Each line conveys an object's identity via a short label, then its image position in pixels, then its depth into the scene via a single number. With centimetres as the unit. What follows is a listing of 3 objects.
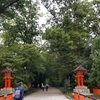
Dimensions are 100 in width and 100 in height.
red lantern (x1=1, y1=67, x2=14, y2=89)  1902
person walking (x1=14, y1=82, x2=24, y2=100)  936
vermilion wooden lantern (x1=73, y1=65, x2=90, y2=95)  1899
